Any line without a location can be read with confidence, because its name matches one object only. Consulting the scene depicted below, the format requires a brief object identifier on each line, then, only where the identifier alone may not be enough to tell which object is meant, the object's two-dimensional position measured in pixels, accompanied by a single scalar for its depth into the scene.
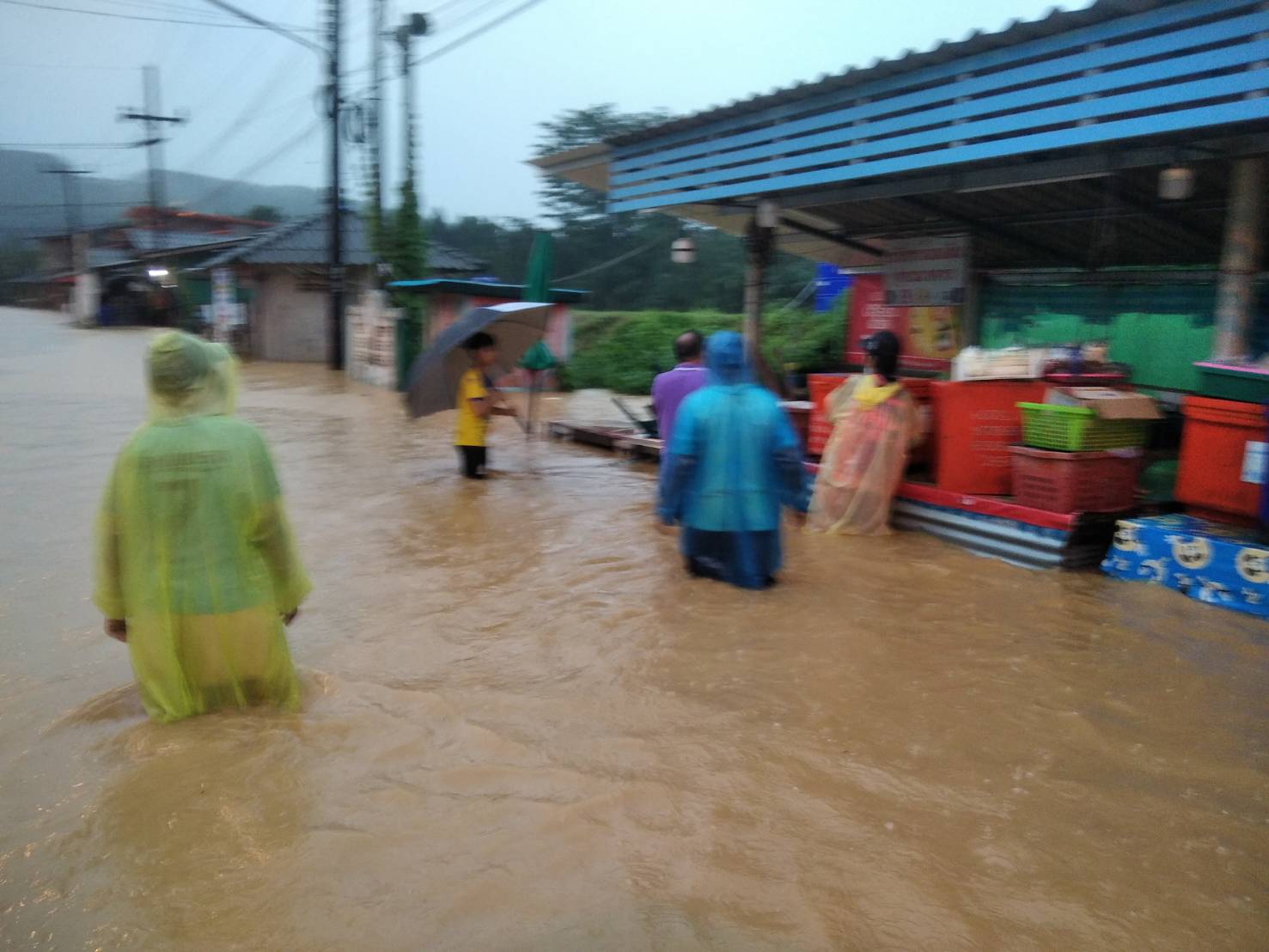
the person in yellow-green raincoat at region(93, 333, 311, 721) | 3.43
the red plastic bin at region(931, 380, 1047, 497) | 7.05
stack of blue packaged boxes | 5.66
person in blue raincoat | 5.70
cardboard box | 6.36
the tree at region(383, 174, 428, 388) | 22.78
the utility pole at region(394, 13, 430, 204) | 21.75
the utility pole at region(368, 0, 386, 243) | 23.16
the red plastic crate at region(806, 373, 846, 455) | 8.27
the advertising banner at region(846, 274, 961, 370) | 10.66
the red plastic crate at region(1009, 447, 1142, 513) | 6.49
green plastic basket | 6.43
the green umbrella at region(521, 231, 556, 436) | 13.56
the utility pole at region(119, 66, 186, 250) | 40.22
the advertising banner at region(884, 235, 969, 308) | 10.43
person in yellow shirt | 9.53
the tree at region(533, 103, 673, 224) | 40.22
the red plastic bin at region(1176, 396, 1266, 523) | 5.75
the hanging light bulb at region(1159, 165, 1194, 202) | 6.59
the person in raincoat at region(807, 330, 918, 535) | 7.27
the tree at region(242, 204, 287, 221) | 61.06
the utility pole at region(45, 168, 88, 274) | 53.69
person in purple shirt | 7.50
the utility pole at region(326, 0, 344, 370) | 24.11
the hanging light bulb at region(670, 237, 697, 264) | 12.29
